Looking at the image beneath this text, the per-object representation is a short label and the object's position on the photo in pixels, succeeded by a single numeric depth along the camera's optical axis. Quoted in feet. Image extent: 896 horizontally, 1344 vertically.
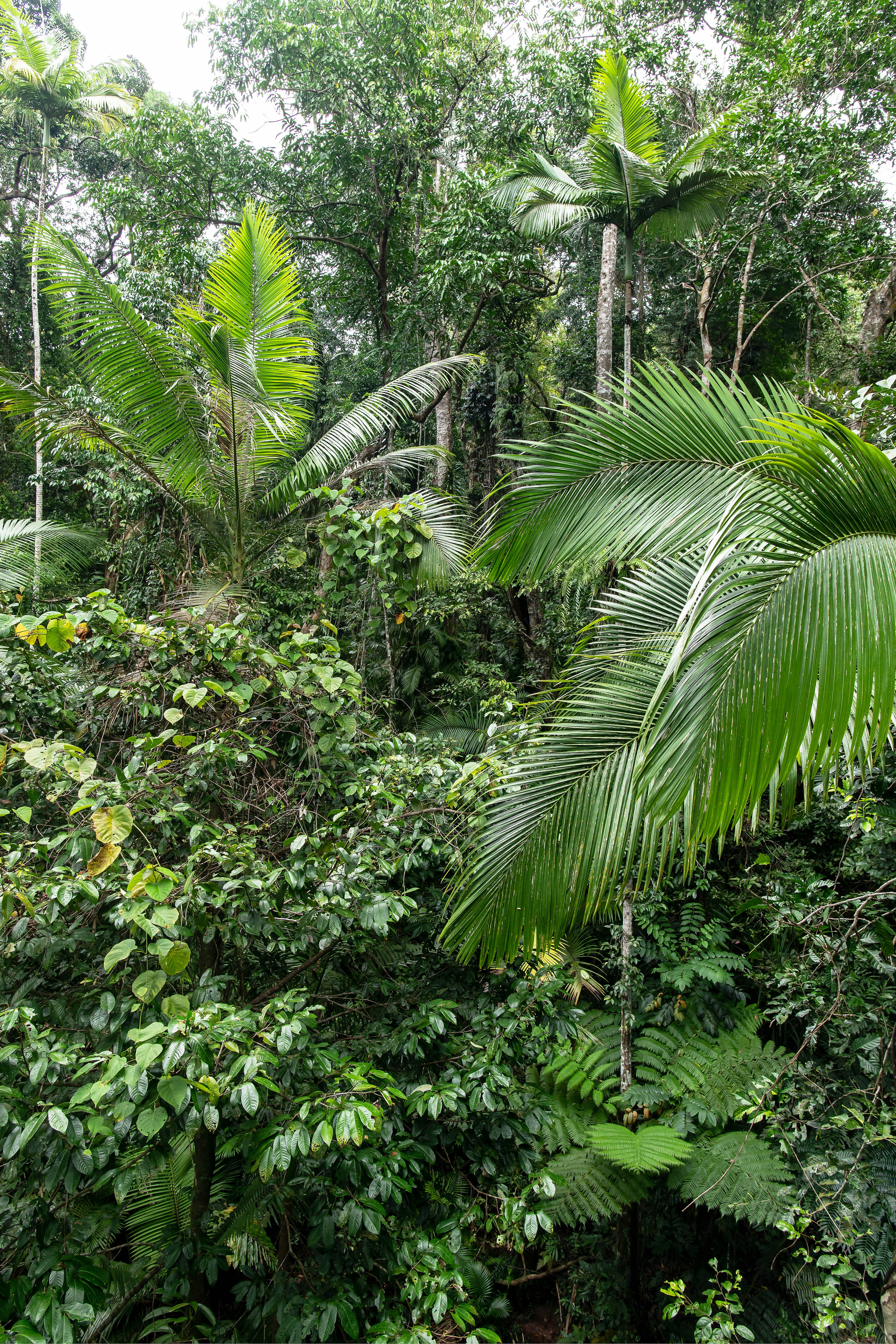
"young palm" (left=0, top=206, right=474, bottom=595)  13.00
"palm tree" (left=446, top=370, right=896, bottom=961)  5.29
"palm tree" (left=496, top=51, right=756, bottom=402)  16.75
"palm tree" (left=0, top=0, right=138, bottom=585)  27.81
